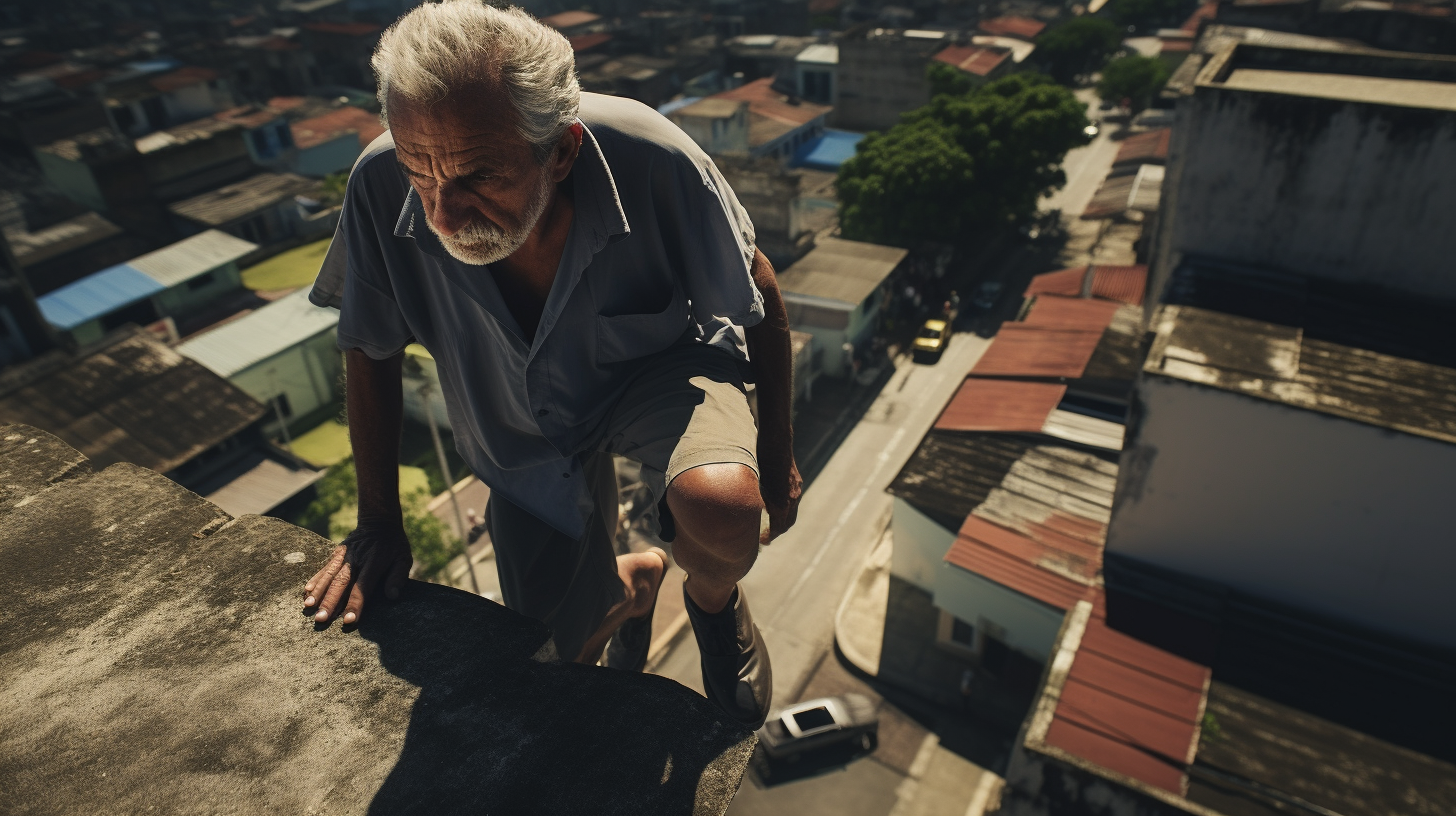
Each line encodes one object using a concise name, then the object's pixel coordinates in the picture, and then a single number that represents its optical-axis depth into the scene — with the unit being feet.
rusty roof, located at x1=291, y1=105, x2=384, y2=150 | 156.66
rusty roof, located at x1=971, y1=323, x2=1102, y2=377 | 71.56
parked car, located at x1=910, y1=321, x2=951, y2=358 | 110.11
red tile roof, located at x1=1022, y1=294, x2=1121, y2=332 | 80.23
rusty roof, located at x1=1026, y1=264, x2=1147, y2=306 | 89.61
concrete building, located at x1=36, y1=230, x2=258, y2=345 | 102.68
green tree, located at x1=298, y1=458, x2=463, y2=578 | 61.00
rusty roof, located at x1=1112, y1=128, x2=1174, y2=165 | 141.59
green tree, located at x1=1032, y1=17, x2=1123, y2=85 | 201.36
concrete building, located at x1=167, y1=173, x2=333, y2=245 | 127.75
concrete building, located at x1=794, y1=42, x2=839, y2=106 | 174.40
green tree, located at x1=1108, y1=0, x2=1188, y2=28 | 244.42
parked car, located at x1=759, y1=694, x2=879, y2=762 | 61.26
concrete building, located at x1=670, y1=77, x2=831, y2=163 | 134.00
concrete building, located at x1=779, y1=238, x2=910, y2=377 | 100.27
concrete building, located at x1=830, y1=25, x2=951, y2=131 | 165.78
